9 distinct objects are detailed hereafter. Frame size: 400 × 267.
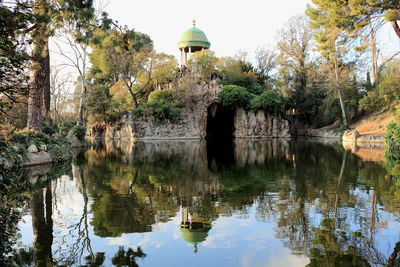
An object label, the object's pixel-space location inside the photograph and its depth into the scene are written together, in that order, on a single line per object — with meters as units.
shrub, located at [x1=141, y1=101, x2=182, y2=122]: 33.29
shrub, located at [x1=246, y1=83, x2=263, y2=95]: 39.75
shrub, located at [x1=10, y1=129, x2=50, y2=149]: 12.53
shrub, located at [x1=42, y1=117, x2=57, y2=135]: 16.42
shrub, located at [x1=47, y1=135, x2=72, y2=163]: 13.82
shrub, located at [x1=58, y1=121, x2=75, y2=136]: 24.01
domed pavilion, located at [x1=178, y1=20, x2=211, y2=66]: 41.16
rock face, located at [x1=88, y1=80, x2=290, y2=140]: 34.28
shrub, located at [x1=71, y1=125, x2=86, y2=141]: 22.20
